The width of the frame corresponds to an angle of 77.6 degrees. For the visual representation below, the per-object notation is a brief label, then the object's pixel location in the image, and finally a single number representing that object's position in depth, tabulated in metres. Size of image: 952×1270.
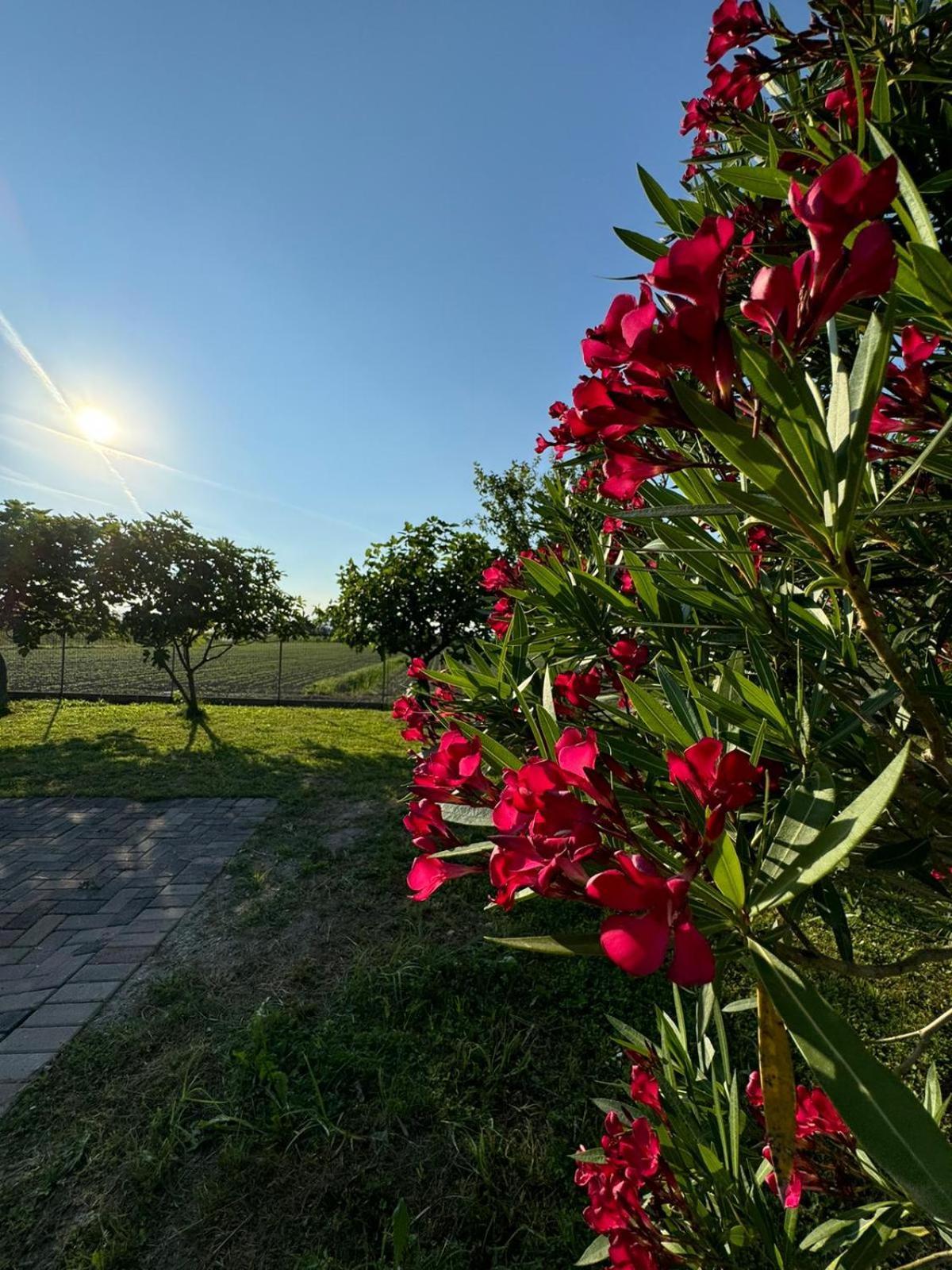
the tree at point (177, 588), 8.67
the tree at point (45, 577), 8.16
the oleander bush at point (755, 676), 0.39
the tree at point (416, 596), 7.04
